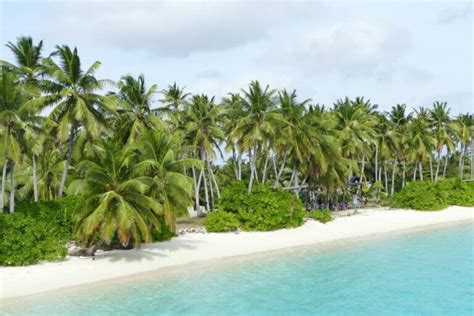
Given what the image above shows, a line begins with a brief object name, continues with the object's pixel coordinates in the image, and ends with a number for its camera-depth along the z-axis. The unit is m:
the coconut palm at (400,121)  56.69
